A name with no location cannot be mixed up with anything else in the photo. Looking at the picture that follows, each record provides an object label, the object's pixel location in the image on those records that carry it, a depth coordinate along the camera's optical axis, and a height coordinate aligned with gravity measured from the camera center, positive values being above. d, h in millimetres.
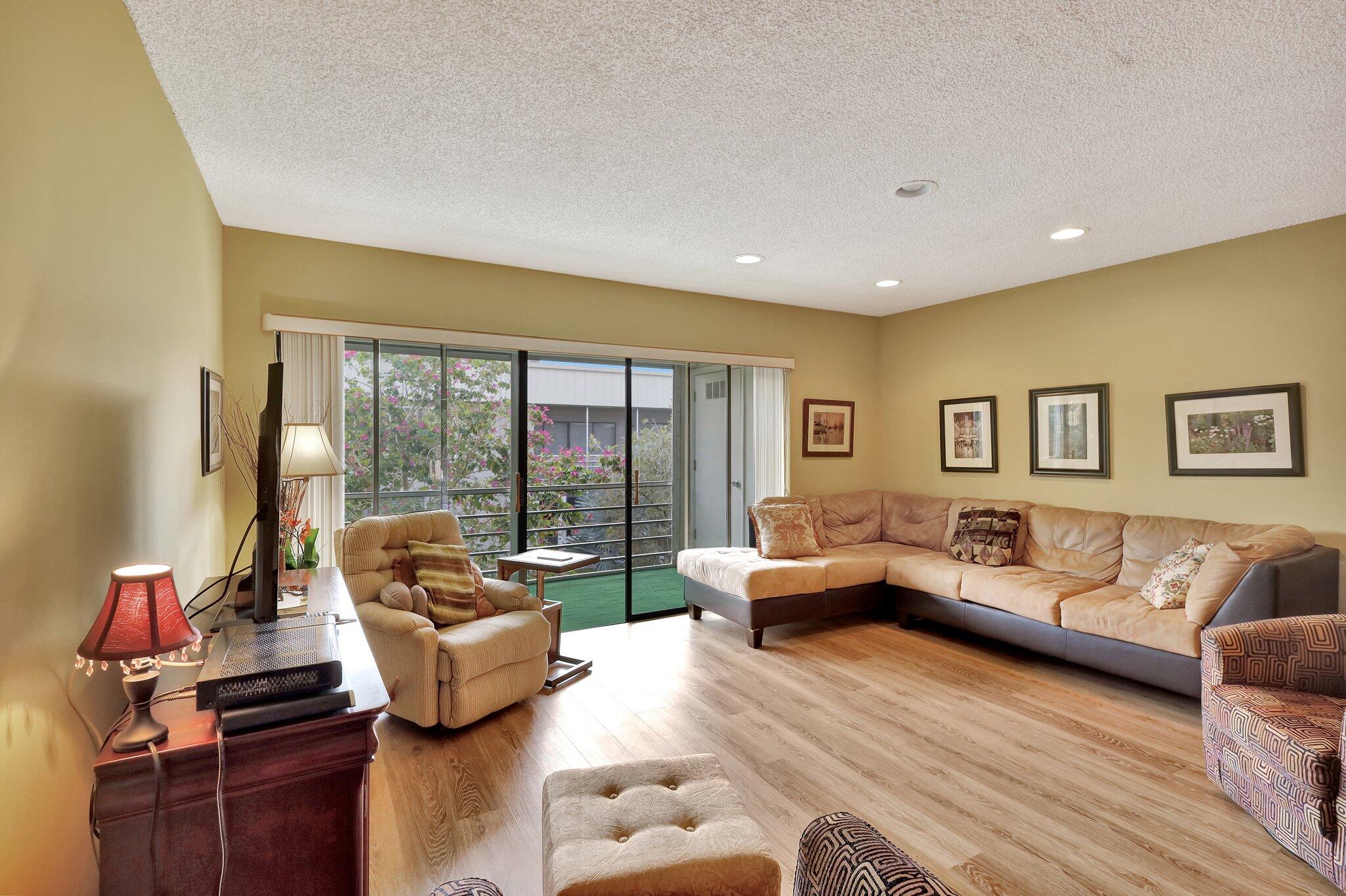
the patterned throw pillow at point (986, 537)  4629 -553
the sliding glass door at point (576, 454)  4148 +86
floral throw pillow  3502 -640
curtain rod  3799 +860
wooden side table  3760 -764
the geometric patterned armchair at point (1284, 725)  1986 -901
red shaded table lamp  1158 -304
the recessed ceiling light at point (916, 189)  2991 +1294
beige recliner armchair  2998 -862
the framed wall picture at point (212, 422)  2879 +224
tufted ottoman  1456 -913
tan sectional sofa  3197 -756
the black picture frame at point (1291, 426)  3594 +191
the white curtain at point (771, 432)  5672 +280
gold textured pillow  4848 -516
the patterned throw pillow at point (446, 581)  3398 -614
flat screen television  1752 -108
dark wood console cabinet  1230 -703
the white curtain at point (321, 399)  3828 +412
